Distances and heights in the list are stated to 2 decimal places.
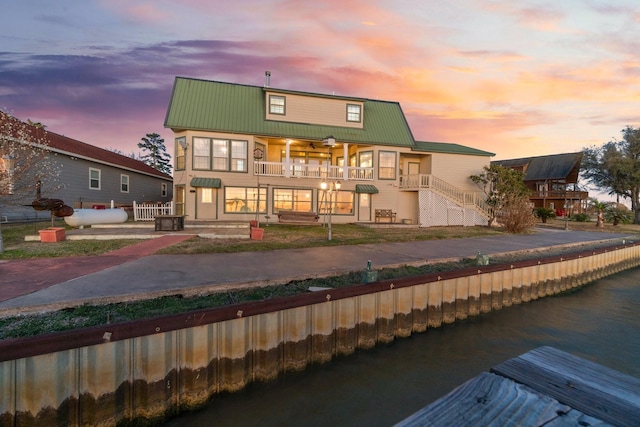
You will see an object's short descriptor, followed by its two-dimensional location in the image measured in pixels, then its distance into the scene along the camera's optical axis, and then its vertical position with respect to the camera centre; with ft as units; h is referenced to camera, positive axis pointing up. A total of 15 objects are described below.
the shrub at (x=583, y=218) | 104.99 -3.79
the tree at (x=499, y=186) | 70.03 +4.62
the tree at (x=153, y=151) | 162.61 +27.15
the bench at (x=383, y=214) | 71.10 -2.02
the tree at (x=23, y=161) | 34.32 +5.98
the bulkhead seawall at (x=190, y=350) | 11.25 -6.74
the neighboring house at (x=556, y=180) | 135.54 +12.12
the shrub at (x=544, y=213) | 95.71 -2.07
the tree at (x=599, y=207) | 87.71 -0.09
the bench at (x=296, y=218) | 55.01 -2.40
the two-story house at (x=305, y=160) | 61.41 +10.13
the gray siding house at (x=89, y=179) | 56.80 +5.42
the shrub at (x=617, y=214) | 91.81 -2.10
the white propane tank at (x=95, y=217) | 46.75 -2.15
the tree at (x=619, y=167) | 114.42 +15.18
